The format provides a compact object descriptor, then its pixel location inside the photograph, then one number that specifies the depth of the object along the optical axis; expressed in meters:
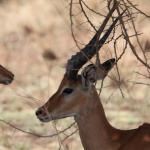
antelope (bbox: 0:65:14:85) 15.27
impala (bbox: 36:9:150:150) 11.68
